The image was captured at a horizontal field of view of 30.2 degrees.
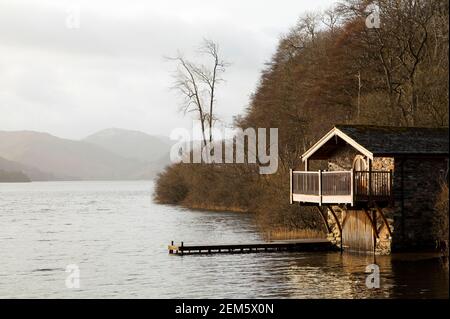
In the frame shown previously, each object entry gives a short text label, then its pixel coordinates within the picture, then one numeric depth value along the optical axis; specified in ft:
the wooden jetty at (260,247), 131.75
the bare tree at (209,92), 260.42
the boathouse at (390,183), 114.93
